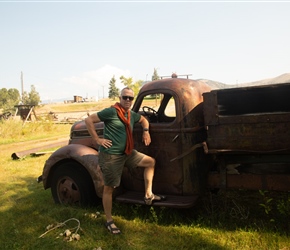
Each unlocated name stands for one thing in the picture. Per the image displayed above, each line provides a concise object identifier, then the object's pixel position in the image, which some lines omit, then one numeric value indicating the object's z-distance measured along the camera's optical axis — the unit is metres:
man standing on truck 3.58
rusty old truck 3.31
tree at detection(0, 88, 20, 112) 93.31
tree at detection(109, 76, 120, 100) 82.38
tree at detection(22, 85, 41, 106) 65.44
